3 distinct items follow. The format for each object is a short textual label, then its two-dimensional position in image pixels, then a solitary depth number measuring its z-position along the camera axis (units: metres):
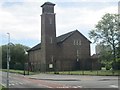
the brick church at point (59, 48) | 43.80
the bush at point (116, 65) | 30.90
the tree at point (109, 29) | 30.80
